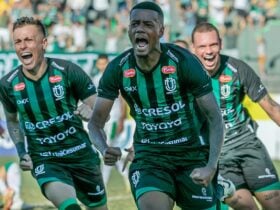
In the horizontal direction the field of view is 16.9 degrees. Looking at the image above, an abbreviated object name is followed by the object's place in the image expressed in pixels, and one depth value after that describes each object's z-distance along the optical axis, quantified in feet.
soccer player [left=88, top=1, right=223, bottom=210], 21.80
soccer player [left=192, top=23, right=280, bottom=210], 26.86
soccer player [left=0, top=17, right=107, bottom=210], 25.75
